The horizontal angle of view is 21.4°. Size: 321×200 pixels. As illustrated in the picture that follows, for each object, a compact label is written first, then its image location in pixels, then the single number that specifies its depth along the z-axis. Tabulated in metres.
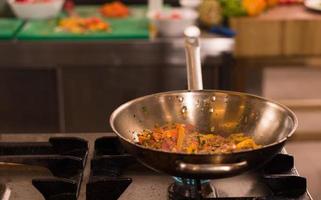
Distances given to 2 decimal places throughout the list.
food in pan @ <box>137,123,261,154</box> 1.44
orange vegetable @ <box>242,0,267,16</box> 3.24
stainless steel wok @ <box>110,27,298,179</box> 1.52
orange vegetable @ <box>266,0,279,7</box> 3.44
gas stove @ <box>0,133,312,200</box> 1.44
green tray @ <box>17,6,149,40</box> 3.08
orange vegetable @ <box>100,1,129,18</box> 3.43
